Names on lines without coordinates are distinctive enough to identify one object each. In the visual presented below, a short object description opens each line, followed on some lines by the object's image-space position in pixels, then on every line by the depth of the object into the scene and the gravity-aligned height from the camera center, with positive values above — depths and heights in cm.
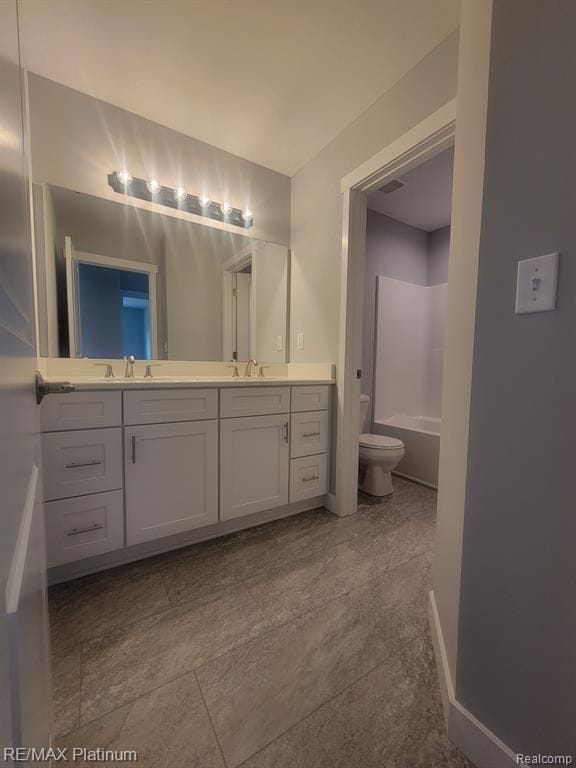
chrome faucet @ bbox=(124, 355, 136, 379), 177 -4
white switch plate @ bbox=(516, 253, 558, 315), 59 +16
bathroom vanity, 127 -49
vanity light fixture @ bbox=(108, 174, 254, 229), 176 +99
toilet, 221 -70
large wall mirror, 161 +45
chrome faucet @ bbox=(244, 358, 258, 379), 221 -6
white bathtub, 249 -69
